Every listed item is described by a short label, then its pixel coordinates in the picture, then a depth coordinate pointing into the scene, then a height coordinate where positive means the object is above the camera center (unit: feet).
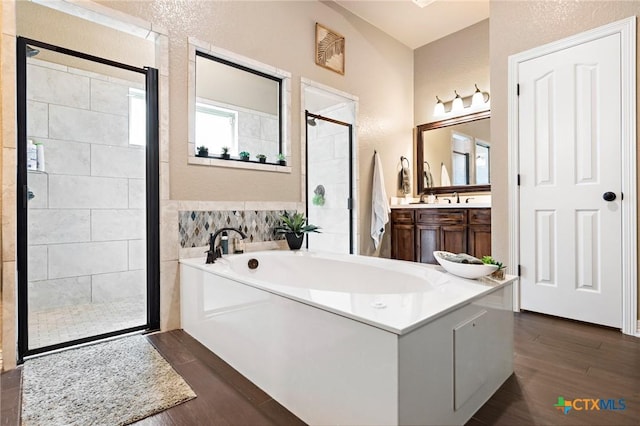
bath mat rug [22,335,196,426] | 4.58 -2.78
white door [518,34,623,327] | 7.62 +0.72
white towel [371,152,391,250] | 12.60 +0.23
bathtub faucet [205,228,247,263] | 7.56 -0.89
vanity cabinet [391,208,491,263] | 10.62 -0.72
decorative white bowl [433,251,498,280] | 5.16 -0.92
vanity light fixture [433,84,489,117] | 12.26 +4.22
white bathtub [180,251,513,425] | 3.46 -1.71
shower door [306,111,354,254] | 12.53 +1.12
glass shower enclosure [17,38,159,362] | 7.84 +0.43
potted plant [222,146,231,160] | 8.99 +1.63
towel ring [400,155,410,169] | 14.07 +2.23
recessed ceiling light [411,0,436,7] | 10.17 +6.49
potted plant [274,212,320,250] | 9.80 -0.50
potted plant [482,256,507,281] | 5.33 -1.02
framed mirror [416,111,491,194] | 12.14 +2.26
